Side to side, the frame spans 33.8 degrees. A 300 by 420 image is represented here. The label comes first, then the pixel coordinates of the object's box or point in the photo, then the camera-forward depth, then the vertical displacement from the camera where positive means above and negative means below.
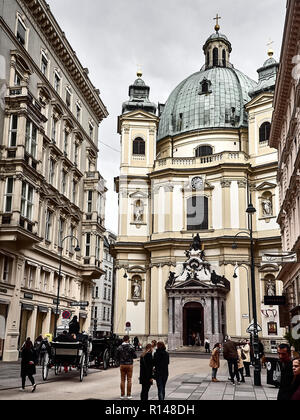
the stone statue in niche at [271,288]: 51.16 +4.69
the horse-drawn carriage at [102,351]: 23.27 -0.89
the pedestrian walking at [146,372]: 12.41 -0.98
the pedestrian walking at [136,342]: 49.12 -0.94
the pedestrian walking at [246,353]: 22.34 -0.84
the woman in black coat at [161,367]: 13.27 -0.93
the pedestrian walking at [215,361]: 19.97 -1.08
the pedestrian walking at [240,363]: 20.39 -1.18
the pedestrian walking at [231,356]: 19.69 -0.87
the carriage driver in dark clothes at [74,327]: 21.72 +0.17
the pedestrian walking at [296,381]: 6.15 -0.63
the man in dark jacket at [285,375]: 7.36 -0.62
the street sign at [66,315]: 28.09 +0.91
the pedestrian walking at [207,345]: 46.03 -1.06
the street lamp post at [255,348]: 19.06 -0.58
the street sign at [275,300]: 29.70 +2.02
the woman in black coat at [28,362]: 14.58 -0.91
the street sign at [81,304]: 29.05 +1.60
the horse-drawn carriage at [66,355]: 18.16 -0.86
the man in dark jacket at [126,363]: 13.64 -0.84
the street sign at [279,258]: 24.81 +3.83
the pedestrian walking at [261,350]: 30.17 -1.00
